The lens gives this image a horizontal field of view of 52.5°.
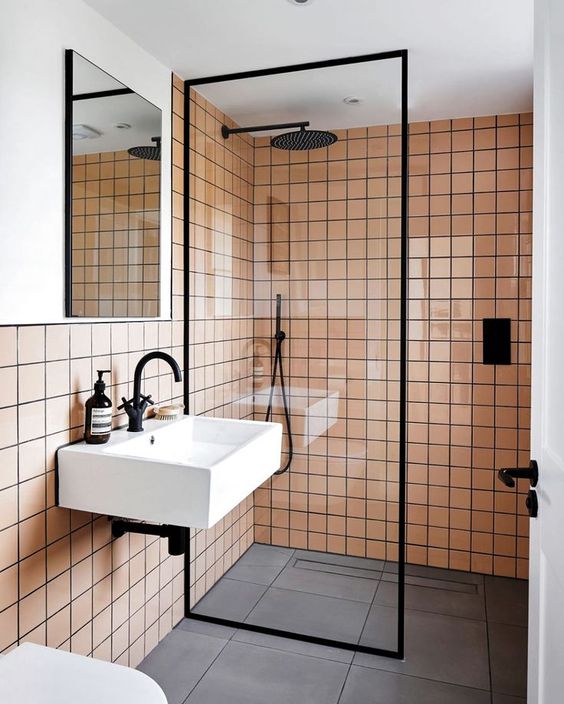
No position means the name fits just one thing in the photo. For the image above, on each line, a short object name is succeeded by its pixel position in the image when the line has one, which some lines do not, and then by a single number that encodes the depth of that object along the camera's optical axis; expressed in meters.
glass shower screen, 2.38
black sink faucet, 2.09
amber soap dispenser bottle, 1.90
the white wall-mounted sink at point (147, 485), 1.74
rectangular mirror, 1.91
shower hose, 2.52
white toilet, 1.24
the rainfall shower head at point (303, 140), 2.40
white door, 1.18
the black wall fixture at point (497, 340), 2.99
